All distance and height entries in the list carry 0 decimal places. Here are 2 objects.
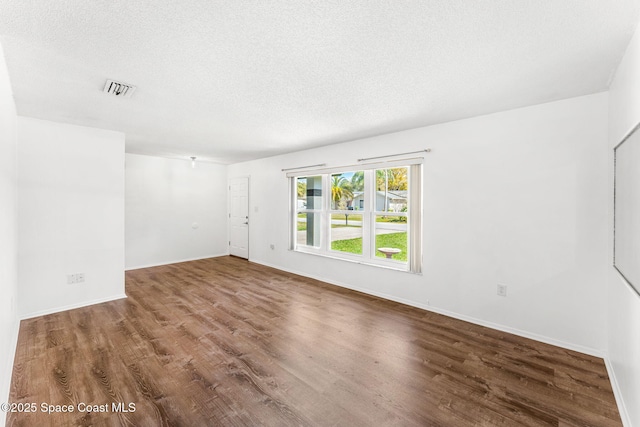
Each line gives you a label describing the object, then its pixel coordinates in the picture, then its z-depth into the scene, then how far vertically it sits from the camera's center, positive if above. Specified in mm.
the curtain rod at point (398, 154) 3754 +813
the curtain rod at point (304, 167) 5113 +837
